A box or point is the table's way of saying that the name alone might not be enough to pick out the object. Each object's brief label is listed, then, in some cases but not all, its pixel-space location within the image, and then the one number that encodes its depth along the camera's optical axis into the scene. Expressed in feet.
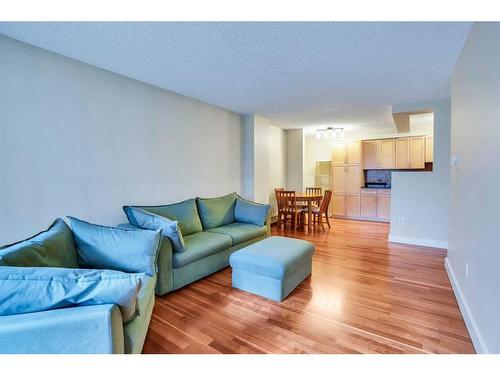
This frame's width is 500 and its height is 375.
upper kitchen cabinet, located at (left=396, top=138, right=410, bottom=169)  20.26
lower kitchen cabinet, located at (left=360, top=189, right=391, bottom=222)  21.01
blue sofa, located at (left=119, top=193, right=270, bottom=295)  8.29
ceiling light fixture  19.97
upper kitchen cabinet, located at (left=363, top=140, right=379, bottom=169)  21.54
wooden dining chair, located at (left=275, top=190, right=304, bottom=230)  17.24
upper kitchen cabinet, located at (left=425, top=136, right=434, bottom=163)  19.71
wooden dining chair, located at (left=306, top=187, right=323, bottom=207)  20.93
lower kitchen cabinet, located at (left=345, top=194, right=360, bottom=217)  22.33
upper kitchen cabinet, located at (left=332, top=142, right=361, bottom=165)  22.15
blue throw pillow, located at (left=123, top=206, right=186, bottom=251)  8.16
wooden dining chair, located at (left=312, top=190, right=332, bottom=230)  17.80
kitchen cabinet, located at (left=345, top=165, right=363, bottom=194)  22.17
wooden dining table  17.09
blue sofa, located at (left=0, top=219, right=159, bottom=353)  3.56
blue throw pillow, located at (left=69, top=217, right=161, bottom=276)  6.09
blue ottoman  7.88
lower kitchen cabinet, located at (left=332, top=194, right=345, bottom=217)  23.03
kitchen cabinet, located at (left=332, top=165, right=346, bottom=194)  22.95
